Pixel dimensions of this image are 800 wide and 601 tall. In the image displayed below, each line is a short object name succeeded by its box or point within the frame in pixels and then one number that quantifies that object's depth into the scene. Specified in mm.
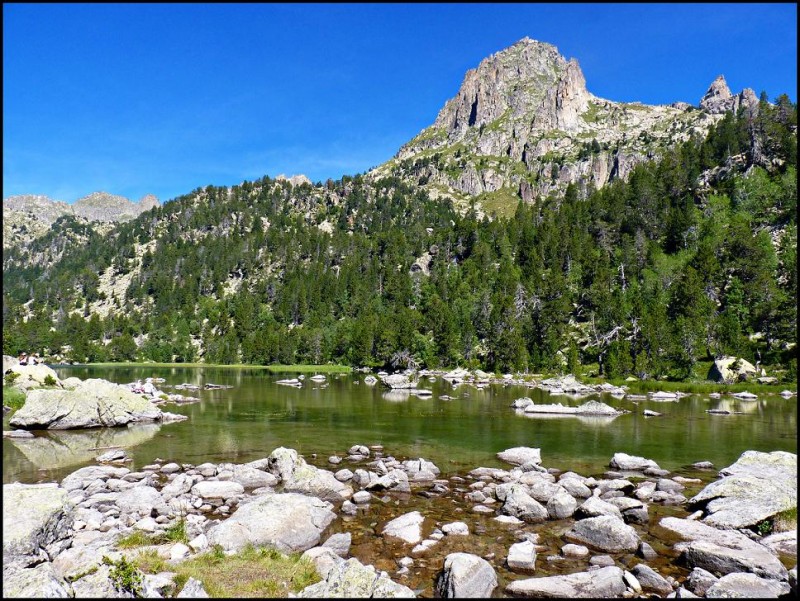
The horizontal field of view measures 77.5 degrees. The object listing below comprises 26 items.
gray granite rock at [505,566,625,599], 14969
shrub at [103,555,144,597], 12047
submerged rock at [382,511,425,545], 19422
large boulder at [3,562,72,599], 10559
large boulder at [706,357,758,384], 85438
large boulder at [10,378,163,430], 43656
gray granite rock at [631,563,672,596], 15445
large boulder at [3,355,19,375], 63053
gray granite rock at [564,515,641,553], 18484
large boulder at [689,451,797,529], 20156
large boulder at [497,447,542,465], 31573
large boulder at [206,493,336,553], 17938
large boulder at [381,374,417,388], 91406
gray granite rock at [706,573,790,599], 14258
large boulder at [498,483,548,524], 21656
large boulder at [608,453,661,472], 30328
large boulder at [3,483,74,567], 13172
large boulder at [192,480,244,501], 24172
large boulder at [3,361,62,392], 55875
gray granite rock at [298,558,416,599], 13102
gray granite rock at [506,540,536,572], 16938
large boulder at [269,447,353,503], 25062
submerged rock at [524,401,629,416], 55594
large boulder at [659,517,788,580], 15727
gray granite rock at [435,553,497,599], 14883
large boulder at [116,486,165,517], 21750
